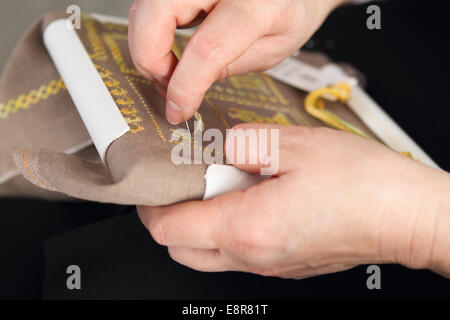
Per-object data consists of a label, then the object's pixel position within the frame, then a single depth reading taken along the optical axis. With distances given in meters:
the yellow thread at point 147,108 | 0.42
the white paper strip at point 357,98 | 0.57
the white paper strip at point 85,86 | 0.40
